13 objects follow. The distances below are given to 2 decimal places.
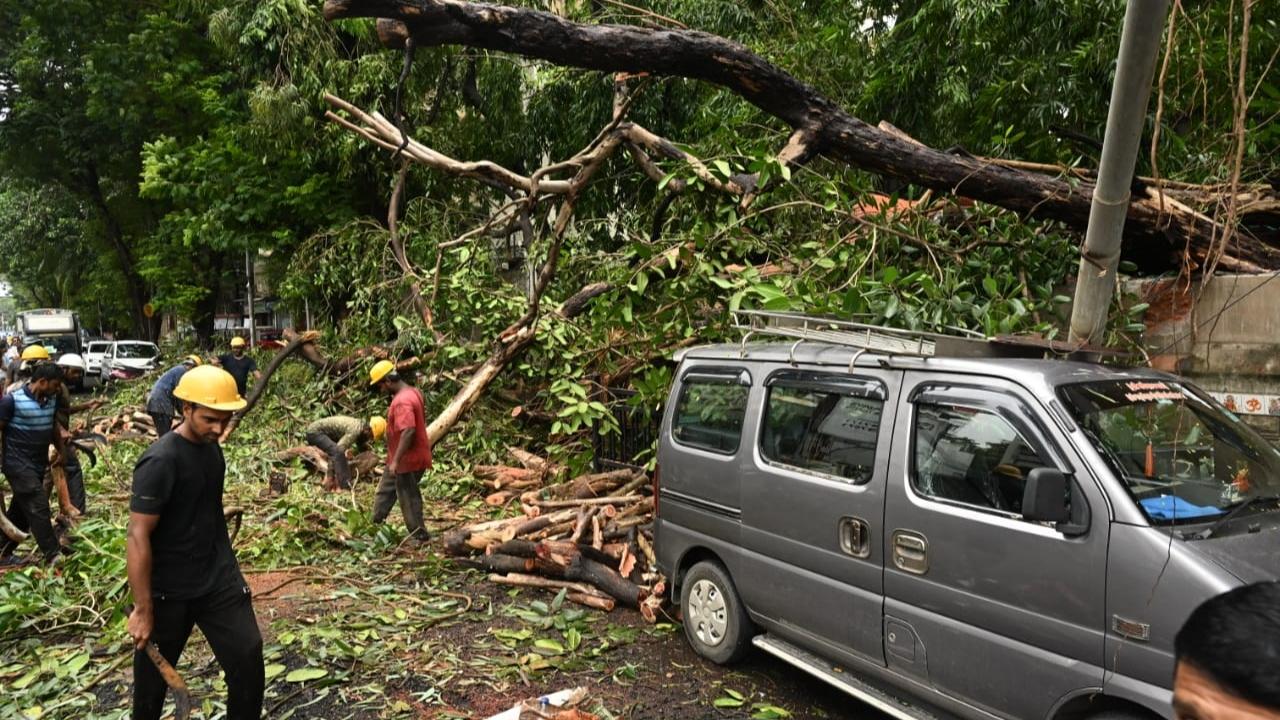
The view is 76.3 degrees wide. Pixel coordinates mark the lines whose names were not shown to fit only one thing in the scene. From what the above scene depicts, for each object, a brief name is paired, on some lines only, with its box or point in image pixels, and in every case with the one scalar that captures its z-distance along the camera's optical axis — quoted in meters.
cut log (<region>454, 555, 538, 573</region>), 6.30
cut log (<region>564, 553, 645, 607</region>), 5.79
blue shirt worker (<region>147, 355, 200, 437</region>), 9.95
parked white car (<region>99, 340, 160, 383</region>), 24.92
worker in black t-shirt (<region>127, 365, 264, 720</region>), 3.38
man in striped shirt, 6.48
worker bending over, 9.52
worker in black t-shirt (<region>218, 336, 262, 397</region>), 11.59
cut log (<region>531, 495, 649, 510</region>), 7.49
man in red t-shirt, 7.23
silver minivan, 2.90
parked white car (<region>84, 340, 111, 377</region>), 26.72
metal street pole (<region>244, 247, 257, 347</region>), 23.08
